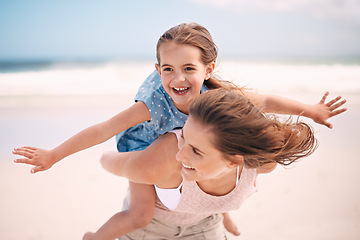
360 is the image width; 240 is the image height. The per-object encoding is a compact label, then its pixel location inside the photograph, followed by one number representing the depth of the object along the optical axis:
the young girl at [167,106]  1.97
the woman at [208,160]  1.46
